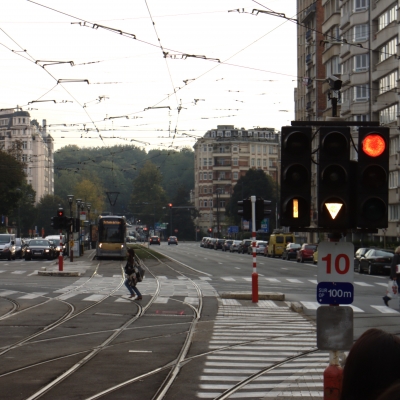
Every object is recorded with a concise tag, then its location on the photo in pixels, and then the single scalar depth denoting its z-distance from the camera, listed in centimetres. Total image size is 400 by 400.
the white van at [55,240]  6756
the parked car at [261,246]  8419
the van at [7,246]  6162
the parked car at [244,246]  9000
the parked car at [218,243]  10662
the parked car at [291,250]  6832
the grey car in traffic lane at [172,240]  13525
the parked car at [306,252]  6247
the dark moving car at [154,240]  13525
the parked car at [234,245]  9519
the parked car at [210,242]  11254
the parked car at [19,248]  6712
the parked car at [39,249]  6200
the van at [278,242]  7762
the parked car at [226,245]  10100
